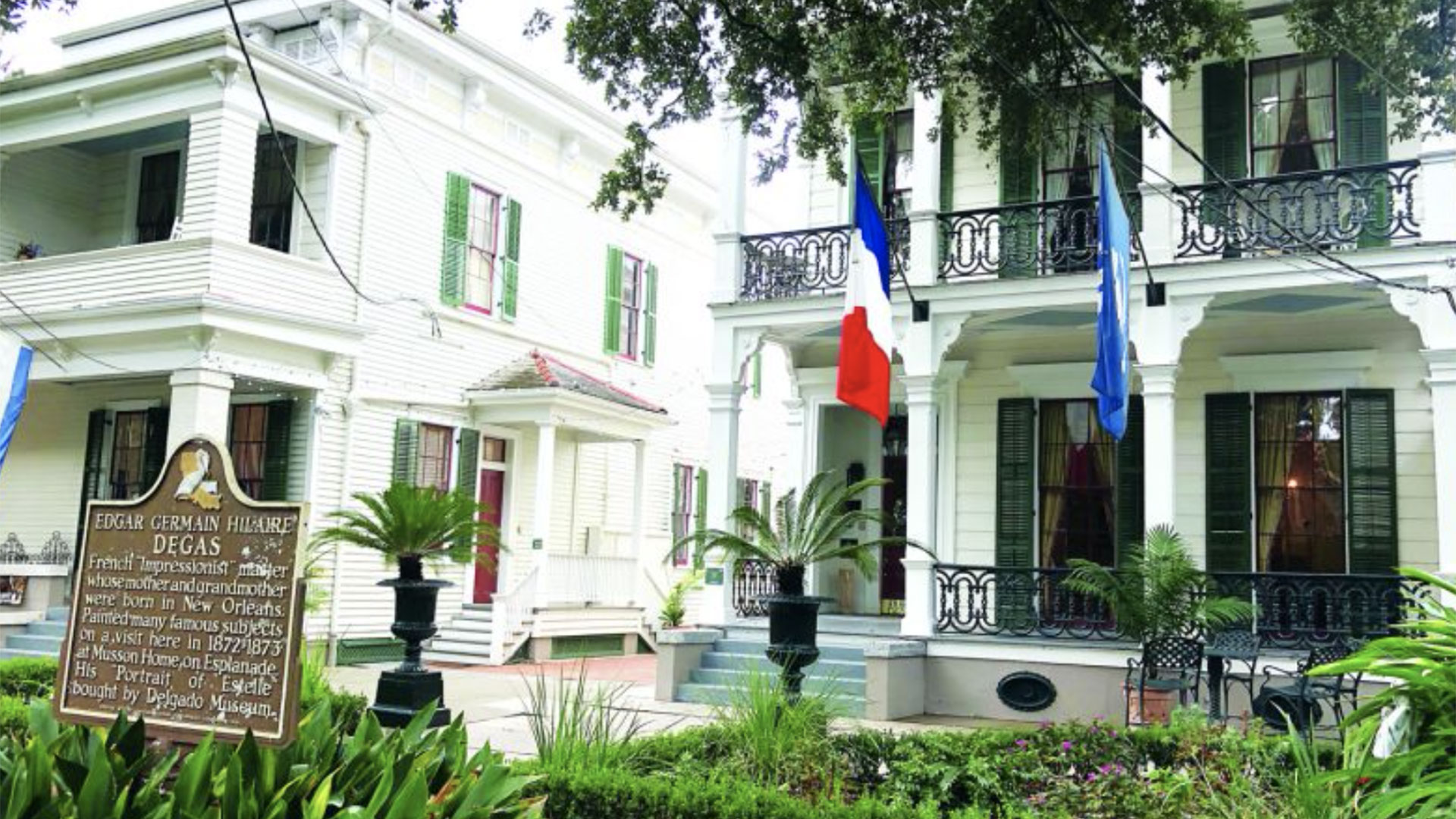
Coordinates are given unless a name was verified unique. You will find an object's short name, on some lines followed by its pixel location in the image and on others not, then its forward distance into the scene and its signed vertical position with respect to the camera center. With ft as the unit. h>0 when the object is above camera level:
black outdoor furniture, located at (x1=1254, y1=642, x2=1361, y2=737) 28.63 -2.69
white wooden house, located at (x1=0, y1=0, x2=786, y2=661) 53.57 +11.52
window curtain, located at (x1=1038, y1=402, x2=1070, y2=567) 50.03 +4.08
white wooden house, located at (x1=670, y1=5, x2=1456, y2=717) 41.78 +7.77
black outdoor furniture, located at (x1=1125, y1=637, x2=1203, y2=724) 37.50 -2.45
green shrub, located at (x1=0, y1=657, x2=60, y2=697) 35.71 -3.97
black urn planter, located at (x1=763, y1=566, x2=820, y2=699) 31.30 -1.60
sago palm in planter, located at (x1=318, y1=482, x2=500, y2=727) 34.12 +0.06
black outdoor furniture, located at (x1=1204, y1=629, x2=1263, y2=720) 36.42 -2.38
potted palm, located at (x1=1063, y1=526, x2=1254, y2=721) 38.63 -0.58
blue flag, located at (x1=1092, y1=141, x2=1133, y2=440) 35.47 +7.18
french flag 38.11 +7.41
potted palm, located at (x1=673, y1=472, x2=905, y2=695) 31.73 +0.42
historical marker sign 17.51 -0.99
